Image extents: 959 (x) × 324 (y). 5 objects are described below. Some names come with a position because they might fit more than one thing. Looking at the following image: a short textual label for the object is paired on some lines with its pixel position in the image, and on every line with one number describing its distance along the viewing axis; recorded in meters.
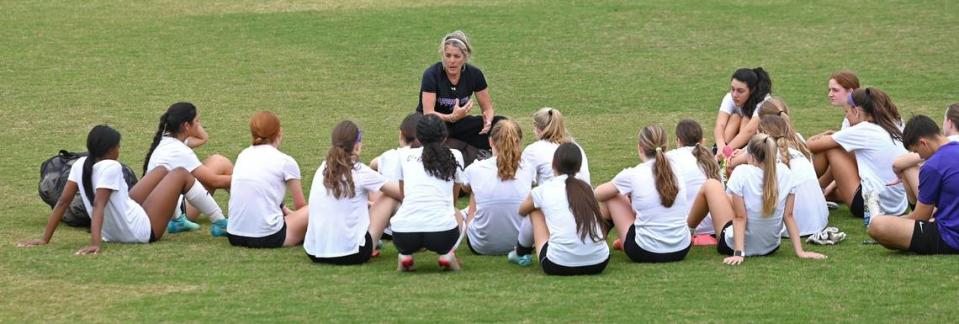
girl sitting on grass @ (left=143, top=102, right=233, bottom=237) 20.61
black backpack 21.25
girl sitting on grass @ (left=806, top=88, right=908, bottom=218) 21.28
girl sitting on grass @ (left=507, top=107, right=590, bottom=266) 20.23
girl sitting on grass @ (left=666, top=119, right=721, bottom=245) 19.84
